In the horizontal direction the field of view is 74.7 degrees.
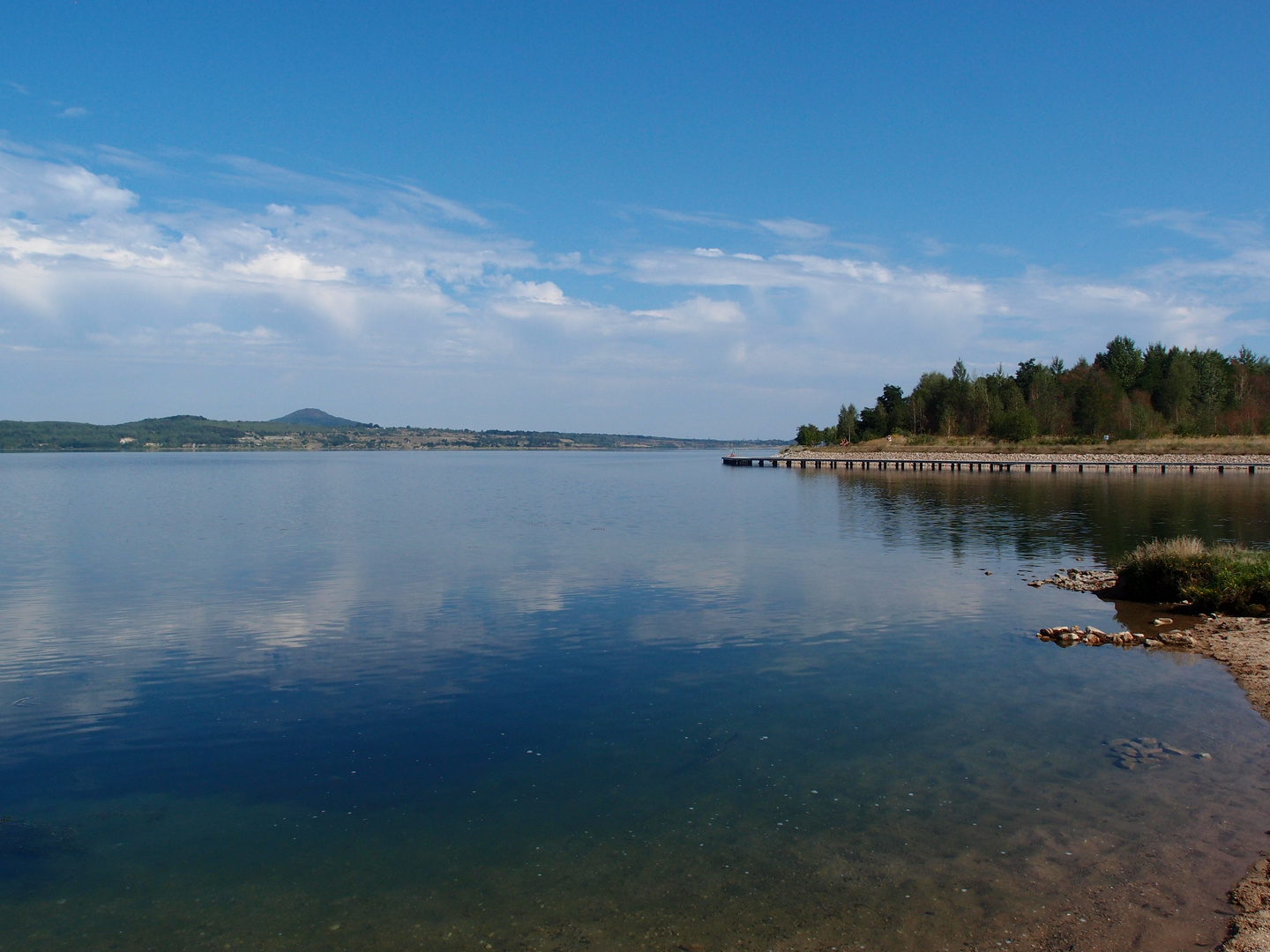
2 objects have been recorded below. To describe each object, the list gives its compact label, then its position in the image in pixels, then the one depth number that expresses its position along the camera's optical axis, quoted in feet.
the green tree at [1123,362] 414.82
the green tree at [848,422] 492.13
